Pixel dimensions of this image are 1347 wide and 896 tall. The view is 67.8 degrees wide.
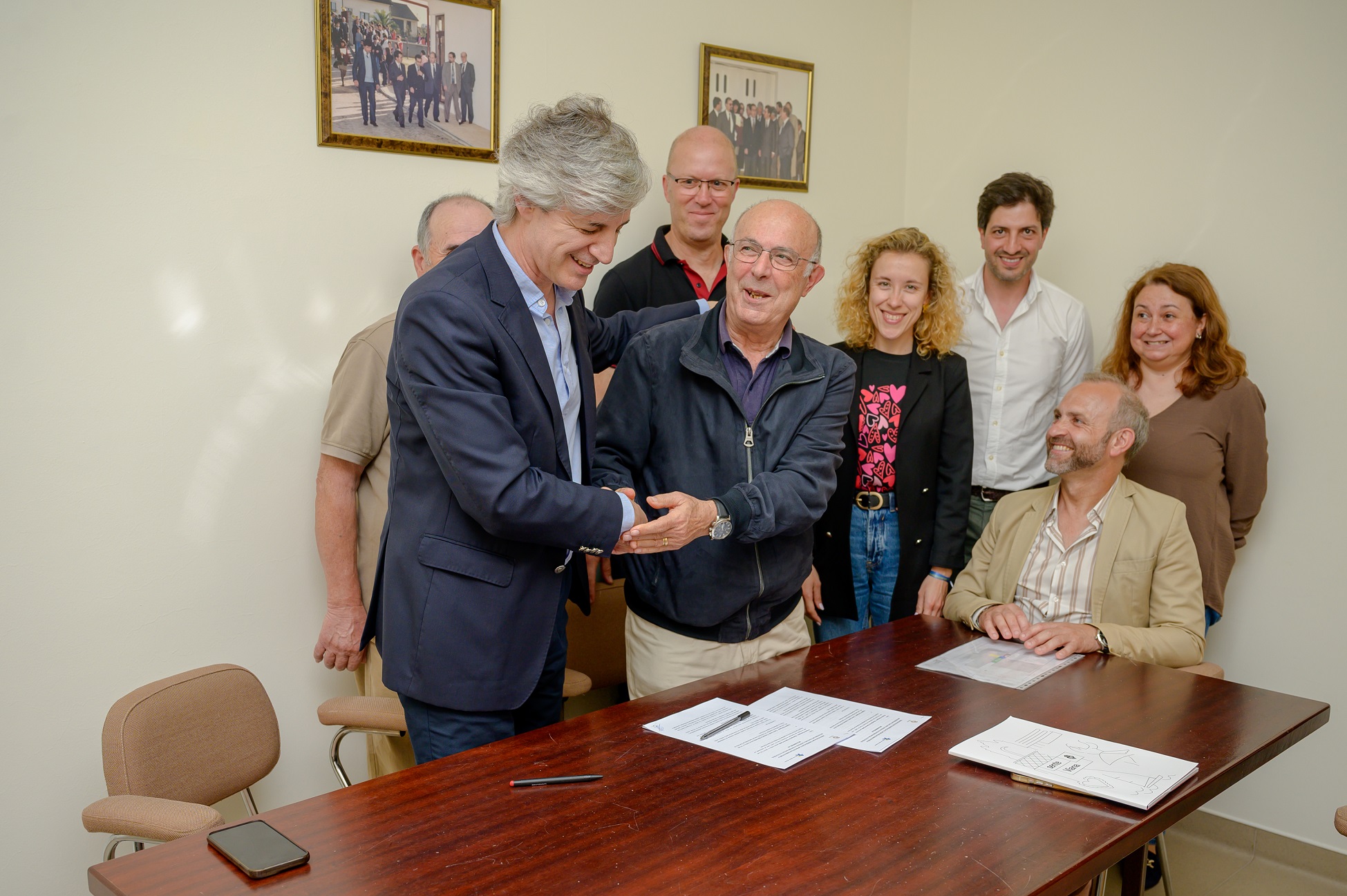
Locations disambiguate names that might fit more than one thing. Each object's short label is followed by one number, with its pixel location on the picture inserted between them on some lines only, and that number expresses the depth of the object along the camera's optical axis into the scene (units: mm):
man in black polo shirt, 3303
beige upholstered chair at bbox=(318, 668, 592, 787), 2434
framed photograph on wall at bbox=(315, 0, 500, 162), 2867
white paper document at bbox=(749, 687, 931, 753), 1887
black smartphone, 1380
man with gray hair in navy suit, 1814
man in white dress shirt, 3498
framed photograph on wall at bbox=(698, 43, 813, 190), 3873
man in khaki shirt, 2686
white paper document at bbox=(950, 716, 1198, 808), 1685
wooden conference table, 1394
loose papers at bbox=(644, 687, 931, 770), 1827
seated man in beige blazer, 2561
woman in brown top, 3289
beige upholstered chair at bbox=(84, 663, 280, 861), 1911
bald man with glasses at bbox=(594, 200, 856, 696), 2289
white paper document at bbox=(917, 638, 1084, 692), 2268
